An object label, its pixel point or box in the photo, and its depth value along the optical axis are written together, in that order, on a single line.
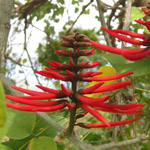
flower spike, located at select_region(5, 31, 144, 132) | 0.28
